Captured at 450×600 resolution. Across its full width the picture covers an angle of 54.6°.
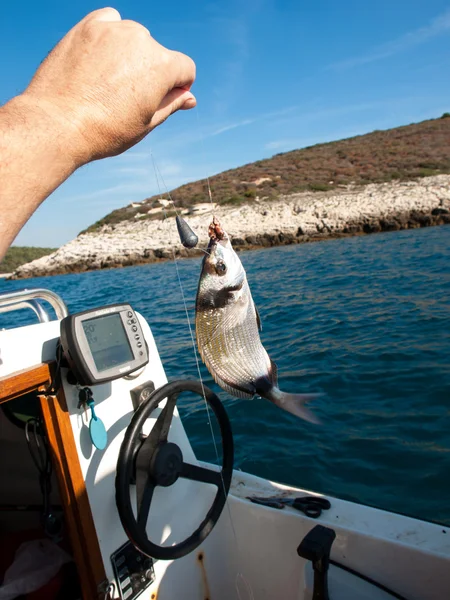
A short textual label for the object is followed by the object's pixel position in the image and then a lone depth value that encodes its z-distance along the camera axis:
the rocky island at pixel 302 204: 28.58
